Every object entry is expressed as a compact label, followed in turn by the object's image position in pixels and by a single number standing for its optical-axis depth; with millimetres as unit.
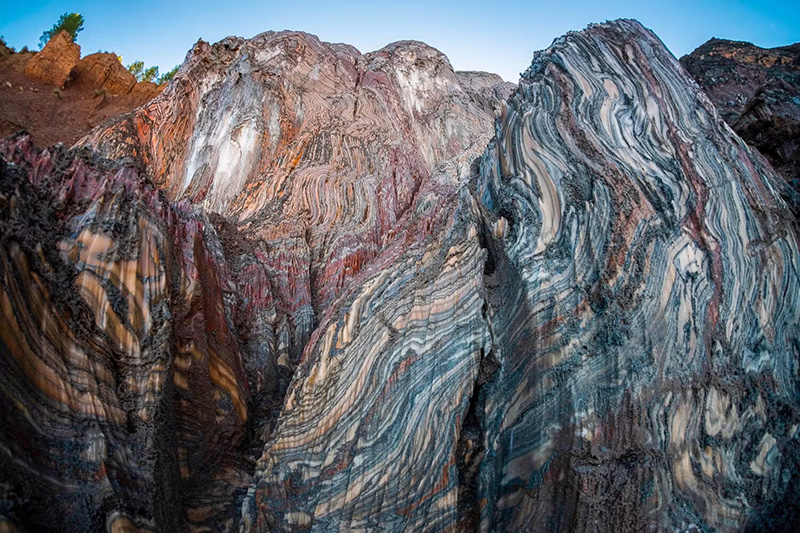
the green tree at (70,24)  22219
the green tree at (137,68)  25844
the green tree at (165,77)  23727
